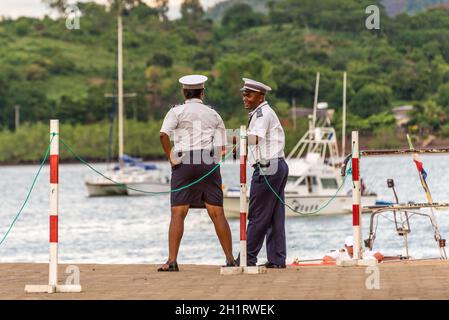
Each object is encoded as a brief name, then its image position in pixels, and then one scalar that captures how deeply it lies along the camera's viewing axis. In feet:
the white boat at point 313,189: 165.89
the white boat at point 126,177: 253.85
